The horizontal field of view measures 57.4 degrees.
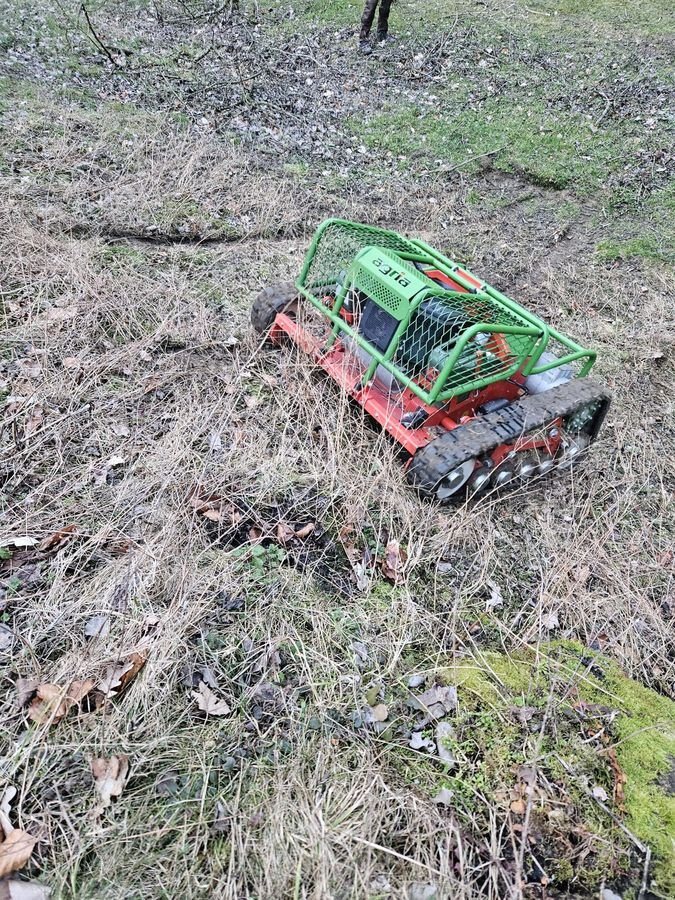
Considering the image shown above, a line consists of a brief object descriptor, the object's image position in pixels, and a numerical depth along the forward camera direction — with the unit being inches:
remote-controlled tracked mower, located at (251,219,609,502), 146.2
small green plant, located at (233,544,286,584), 126.3
